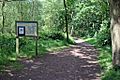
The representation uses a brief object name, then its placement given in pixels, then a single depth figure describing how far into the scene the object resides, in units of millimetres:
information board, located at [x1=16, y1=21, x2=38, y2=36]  9881
